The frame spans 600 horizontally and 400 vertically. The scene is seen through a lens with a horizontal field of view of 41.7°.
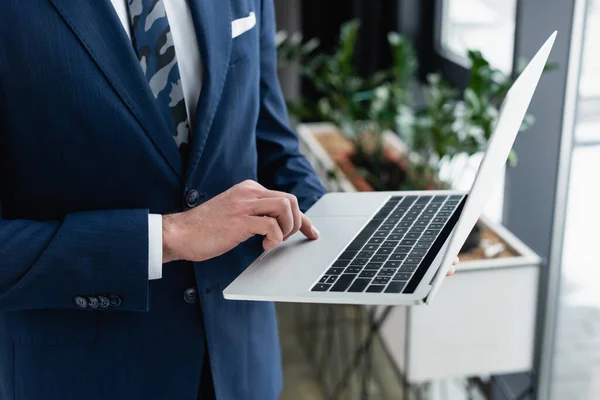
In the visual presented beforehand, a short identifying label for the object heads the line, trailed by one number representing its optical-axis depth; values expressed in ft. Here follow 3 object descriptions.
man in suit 3.34
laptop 3.02
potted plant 7.25
